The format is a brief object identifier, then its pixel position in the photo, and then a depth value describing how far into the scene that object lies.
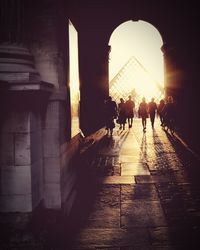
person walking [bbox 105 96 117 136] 14.52
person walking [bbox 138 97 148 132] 16.95
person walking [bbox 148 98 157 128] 17.22
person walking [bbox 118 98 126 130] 17.51
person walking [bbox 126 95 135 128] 18.28
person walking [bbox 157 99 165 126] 18.39
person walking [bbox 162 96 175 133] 14.98
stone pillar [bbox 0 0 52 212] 3.61
